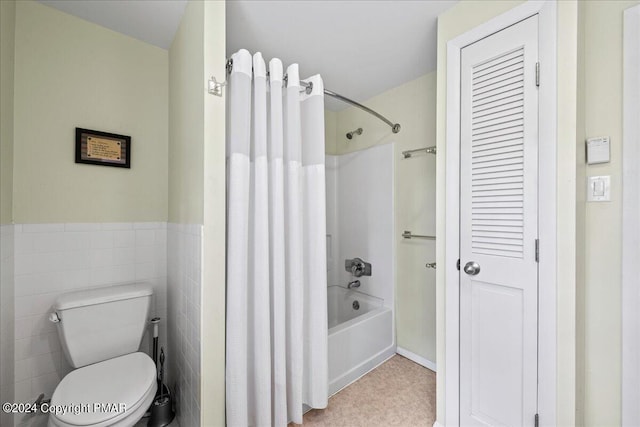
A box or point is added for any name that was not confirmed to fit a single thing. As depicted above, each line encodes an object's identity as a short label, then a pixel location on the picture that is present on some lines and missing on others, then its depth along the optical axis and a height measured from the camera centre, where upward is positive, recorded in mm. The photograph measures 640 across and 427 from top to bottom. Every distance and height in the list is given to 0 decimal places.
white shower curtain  1321 -194
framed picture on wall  1616 +399
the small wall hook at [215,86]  1250 +593
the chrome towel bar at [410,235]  2161 -199
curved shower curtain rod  1407 +773
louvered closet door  1215 -74
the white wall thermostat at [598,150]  1146 +269
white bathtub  1901 -1035
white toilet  1120 -809
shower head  2720 +822
